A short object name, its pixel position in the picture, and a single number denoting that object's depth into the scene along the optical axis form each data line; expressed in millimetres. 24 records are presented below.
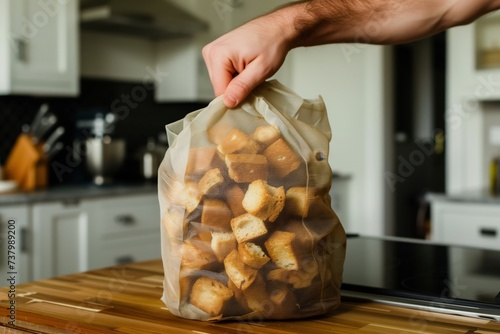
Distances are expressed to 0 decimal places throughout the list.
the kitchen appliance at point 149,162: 3678
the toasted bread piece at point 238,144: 830
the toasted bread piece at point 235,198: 823
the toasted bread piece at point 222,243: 825
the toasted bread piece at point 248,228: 815
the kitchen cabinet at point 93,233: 2898
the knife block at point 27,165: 3182
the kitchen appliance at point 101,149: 3475
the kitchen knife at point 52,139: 3414
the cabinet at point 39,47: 3026
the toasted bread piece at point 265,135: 837
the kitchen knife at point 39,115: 3378
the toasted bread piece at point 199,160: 837
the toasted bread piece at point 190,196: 841
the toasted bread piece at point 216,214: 828
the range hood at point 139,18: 3340
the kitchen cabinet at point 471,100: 3482
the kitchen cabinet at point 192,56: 3857
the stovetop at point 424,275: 932
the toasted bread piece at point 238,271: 821
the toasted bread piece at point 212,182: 832
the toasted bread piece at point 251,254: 818
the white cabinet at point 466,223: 3123
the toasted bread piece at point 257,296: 826
